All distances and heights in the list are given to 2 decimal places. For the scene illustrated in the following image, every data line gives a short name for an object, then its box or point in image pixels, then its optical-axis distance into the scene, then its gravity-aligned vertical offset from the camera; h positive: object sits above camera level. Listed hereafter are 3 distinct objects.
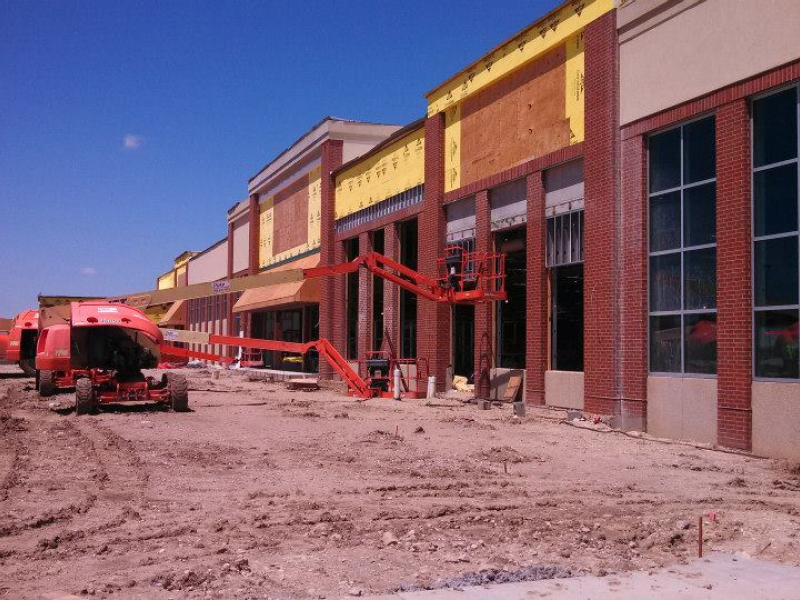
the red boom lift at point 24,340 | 34.50 -0.20
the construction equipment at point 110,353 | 20.09 -0.45
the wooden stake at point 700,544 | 7.03 -1.81
